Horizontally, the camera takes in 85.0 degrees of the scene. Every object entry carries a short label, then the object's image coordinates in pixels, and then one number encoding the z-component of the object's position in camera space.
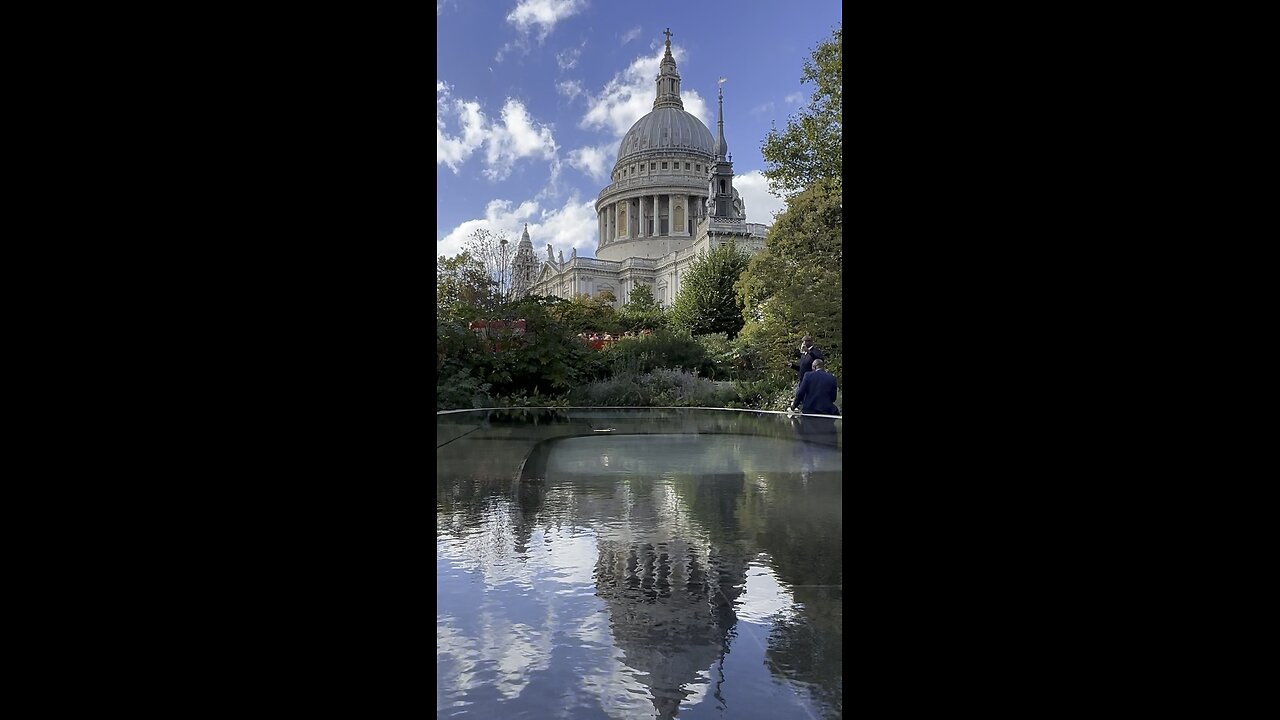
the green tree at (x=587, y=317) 23.08
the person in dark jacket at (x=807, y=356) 11.26
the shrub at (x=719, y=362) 19.56
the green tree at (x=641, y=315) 27.69
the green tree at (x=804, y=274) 14.00
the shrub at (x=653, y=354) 18.42
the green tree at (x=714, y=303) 32.22
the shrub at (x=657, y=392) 15.96
